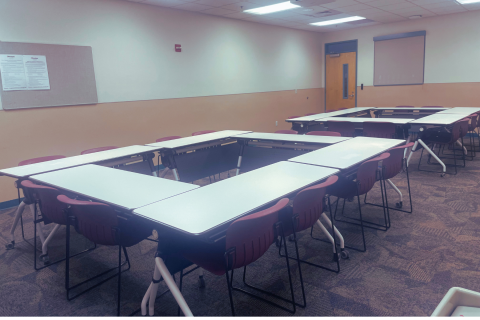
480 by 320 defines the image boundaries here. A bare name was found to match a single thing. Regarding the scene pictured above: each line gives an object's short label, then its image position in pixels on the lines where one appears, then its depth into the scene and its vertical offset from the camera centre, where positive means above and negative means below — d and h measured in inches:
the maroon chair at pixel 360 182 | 106.7 -29.0
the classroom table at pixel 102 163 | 119.5 -21.9
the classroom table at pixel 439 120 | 183.6 -18.5
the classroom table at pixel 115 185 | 82.7 -22.5
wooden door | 365.1 +12.5
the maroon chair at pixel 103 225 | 79.4 -29.4
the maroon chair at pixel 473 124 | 221.1 -25.4
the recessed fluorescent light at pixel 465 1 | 251.8 +60.6
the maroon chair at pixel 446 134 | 187.4 -26.4
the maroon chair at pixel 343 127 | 199.8 -21.0
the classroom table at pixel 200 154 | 158.4 -27.3
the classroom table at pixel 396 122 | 185.0 -18.0
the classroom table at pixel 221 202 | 67.4 -23.1
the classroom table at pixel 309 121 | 226.8 -18.1
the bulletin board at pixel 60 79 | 168.1 +13.4
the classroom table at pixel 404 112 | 253.0 -18.1
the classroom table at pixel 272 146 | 152.3 -24.3
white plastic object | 28.3 -17.7
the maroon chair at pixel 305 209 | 81.7 -28.2
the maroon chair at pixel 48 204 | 95.4 -27.7
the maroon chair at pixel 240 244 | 67.1 -30.9
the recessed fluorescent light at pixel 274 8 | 236.1 +60.1
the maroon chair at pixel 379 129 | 184.5 -21.5
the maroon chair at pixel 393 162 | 121.7 -26.2
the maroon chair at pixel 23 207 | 116.6 -35.9
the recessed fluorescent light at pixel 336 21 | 298.9 +61.7
